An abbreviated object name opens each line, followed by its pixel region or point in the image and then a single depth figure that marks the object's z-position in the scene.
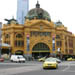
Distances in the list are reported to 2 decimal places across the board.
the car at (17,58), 26.89
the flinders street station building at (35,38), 45.00
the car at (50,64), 13.30
